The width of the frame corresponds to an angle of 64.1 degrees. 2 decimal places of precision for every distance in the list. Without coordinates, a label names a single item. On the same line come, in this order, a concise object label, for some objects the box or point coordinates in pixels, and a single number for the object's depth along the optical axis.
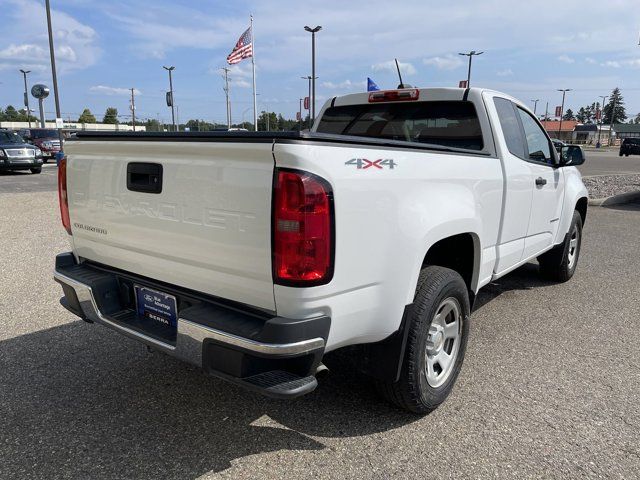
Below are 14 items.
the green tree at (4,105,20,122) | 123.75
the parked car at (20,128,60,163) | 26.23
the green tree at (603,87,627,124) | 136.25
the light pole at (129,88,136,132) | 59.42
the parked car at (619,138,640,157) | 42.03
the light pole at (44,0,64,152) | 20.33
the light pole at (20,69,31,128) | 56.32
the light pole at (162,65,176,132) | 41.28
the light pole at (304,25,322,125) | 32.22
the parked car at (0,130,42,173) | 18.28
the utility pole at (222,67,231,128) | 48.70
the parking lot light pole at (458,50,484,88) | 43.47
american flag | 29.03
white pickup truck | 2.12
